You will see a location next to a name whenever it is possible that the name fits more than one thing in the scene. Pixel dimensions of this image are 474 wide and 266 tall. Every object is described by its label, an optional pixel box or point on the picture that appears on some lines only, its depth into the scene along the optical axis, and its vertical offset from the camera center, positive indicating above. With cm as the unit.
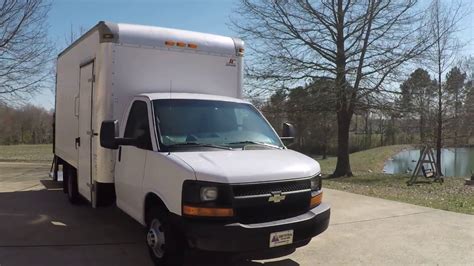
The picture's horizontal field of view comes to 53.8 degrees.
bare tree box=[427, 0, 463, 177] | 2322 +375
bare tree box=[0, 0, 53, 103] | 1831 +311
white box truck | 446 -26
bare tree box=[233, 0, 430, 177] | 2170 +403
